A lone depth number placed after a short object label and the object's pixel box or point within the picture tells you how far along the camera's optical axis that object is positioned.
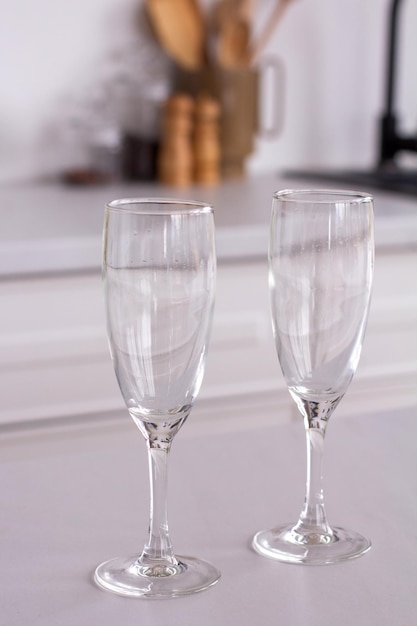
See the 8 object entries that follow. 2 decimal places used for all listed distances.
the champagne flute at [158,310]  0.84
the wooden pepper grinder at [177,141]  2.84
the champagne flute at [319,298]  0.89
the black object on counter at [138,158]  2.99
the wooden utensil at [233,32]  2.99
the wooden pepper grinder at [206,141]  2.86
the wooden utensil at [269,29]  3.08
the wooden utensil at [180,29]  2.99
